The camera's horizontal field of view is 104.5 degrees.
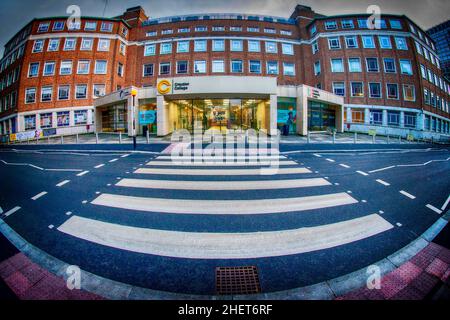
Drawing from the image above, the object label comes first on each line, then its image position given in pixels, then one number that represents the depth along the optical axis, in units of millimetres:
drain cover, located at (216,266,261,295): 1967
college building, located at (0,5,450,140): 25641
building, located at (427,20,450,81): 32016
